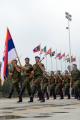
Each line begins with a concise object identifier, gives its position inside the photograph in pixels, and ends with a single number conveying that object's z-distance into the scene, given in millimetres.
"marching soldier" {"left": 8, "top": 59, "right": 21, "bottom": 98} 19609
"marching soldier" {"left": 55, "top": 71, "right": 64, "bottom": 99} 28159
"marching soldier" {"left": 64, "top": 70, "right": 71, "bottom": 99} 28203
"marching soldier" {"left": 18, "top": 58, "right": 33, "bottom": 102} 19219
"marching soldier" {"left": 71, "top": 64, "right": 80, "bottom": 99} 23078
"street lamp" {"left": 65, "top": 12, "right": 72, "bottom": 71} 49441
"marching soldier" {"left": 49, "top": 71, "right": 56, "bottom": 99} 28027
